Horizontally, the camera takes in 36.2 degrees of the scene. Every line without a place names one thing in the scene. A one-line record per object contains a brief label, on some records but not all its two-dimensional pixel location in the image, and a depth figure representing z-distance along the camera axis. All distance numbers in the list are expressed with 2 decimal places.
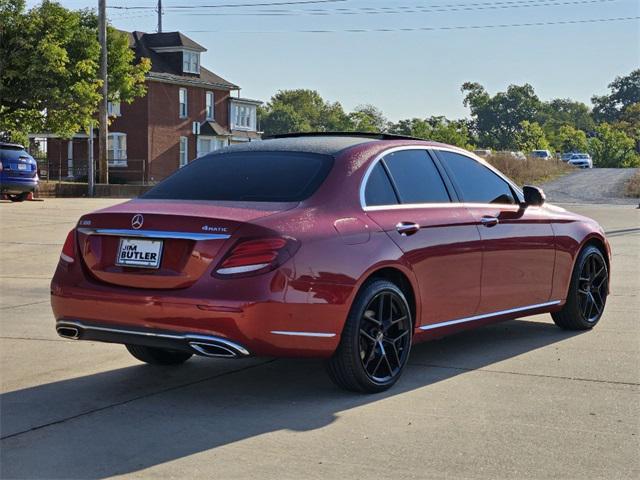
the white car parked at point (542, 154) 70.08
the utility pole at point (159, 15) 69.25
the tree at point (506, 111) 150.88
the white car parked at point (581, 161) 72.06
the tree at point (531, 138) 82.44
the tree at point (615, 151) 77.44
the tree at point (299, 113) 136.00
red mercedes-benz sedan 5.46
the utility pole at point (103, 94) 38.44
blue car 25.05
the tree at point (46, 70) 37.09
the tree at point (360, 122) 94.94
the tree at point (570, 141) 91.94
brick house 57.69
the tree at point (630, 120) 108.56
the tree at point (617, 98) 170.38
